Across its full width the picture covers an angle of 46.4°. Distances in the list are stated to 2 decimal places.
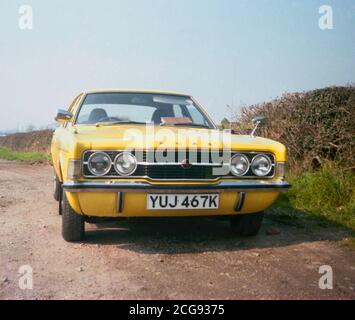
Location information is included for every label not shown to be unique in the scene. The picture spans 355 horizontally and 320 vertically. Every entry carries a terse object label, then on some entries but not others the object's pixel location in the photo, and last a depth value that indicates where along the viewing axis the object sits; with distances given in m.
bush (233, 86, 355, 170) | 6.55
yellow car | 3.42
